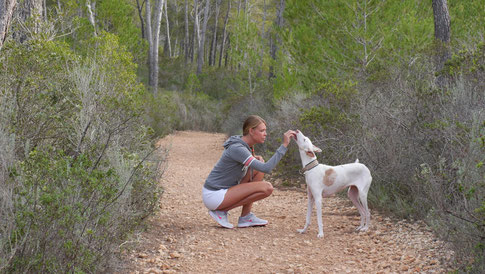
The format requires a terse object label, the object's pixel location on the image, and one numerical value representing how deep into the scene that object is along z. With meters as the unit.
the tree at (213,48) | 35.74
